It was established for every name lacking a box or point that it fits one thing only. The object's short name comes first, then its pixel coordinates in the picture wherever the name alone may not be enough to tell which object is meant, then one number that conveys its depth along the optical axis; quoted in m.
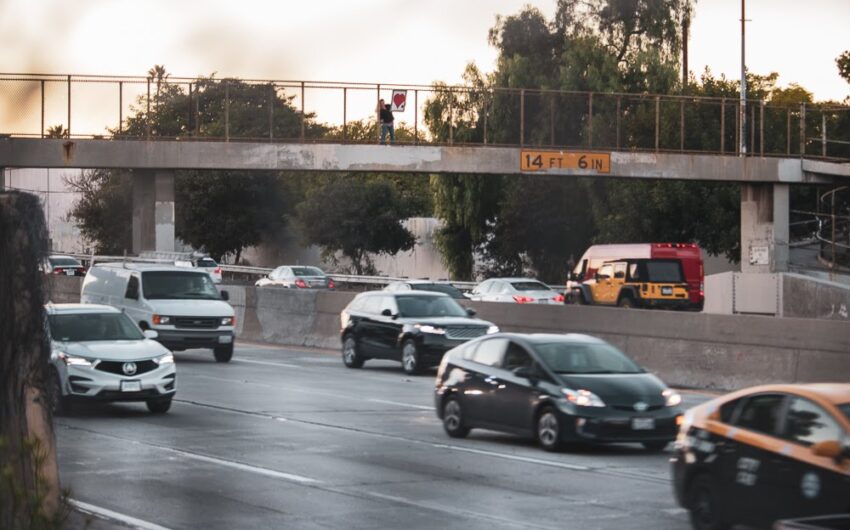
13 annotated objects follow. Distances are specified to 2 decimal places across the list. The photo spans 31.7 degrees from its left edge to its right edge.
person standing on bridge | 48.34
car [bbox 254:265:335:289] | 69.88
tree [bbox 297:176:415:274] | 85.12
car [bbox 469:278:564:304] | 49.28
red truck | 48.38
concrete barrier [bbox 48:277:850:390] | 25.88
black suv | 31.69
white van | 34.12
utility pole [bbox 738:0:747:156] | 53.00
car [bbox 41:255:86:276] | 66.19
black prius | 18.14
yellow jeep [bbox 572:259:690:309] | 48.41
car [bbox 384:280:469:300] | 47.00
